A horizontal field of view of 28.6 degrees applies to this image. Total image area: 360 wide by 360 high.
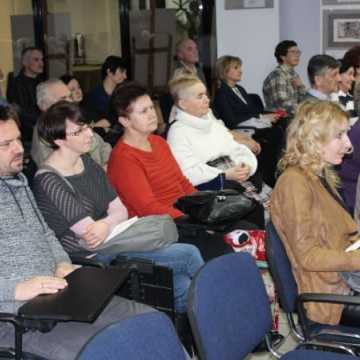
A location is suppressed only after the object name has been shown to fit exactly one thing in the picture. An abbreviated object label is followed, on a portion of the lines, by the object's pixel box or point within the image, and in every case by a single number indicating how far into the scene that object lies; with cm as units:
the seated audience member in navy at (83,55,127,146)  537
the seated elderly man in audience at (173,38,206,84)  698
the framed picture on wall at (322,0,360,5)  796
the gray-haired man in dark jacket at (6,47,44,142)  586
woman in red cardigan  343
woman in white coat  405
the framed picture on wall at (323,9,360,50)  799
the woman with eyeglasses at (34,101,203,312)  296
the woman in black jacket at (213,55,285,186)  568
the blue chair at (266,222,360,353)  244
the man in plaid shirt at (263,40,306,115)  697
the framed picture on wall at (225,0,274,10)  751
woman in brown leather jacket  251
